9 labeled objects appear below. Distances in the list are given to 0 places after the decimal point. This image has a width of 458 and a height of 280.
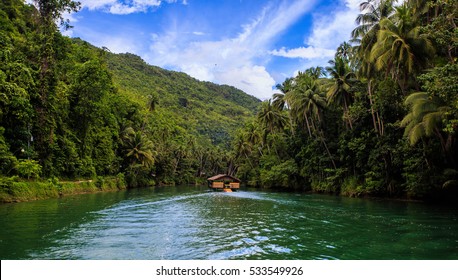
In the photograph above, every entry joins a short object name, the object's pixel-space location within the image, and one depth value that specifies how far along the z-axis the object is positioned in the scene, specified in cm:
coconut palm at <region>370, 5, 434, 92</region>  2336
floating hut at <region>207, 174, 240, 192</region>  4762
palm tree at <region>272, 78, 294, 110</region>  5405
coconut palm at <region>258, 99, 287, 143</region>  5494
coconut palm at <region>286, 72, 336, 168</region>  4216
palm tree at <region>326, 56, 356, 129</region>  3681
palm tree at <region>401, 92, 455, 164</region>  1866
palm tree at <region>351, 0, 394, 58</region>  2997
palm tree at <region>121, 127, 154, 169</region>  5322
